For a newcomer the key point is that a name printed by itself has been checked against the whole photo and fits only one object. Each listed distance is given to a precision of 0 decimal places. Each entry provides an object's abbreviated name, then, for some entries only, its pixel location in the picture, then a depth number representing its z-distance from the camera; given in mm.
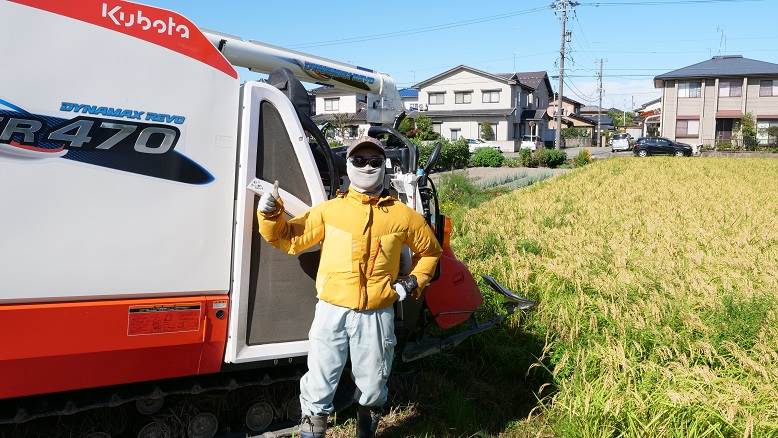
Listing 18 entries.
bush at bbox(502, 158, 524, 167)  37312
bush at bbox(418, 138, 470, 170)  34031
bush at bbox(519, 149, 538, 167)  37594
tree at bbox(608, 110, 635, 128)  113406
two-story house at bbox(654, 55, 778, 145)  52406
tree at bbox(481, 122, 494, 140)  56625
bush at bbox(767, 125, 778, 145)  48750
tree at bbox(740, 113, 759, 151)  47594
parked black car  44719
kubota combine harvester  3002
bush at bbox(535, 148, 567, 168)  37656
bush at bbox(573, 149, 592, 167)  36312
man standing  3633
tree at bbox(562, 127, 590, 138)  78875
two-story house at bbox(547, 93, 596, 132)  79112
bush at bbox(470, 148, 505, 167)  36500
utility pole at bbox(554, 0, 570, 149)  45059
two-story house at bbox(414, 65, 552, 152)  57531
